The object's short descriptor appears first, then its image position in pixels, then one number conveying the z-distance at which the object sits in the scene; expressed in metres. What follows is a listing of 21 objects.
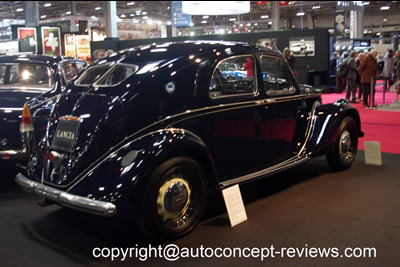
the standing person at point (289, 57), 12.98
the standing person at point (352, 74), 13.43
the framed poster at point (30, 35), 14.77
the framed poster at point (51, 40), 16.59
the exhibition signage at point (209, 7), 18.61
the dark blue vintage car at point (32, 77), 5.58
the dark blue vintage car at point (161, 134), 3.37
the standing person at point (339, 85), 17.25
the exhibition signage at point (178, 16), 24.06
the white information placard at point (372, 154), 5.88
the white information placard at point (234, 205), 3.83
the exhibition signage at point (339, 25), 23.28
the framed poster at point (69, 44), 18.11
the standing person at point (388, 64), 14.04
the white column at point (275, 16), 30.88
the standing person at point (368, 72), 12.03
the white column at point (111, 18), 24.40
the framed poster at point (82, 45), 18.65
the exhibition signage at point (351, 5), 18.45
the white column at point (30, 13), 22.12
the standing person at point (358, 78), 12.55
